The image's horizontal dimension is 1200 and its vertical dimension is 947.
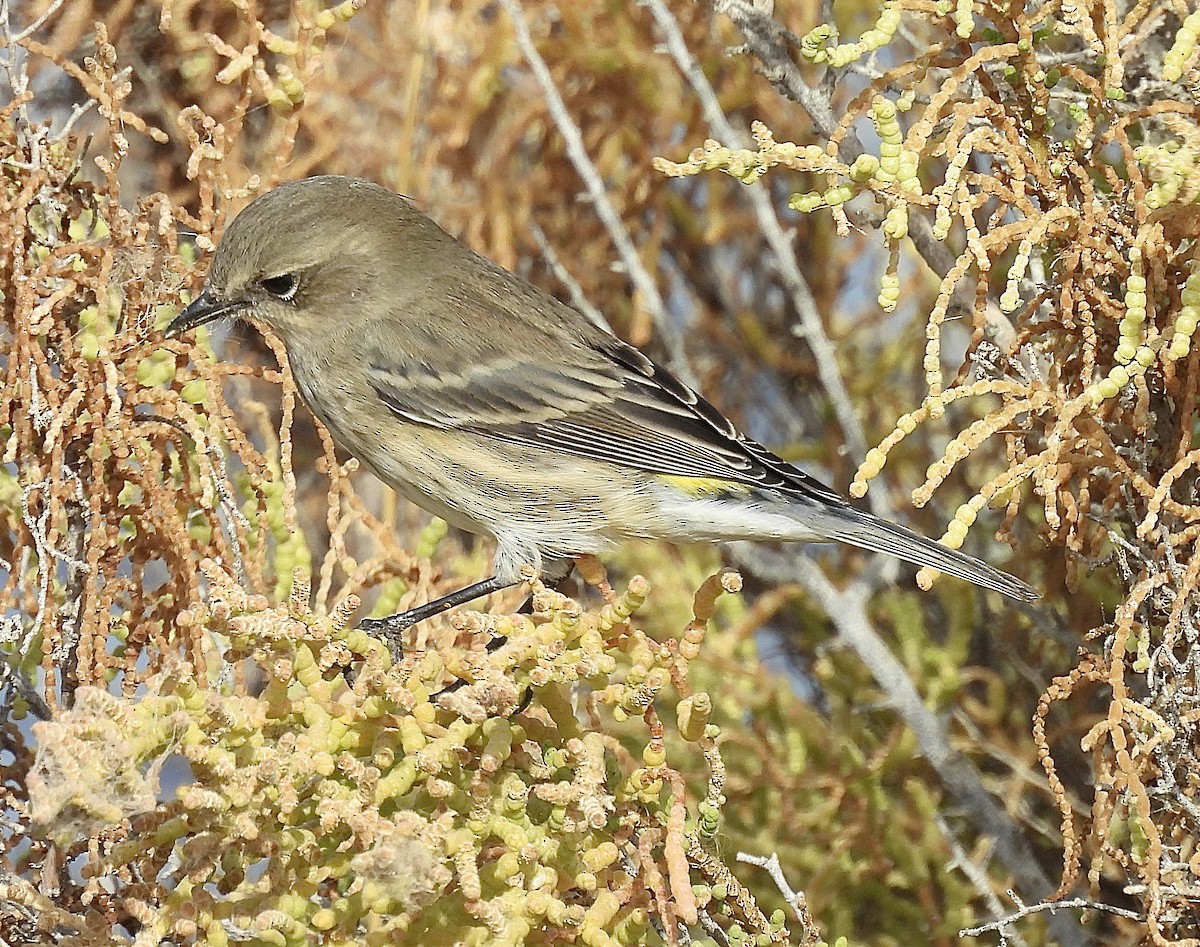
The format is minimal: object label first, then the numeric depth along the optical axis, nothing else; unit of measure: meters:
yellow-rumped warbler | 5.70
